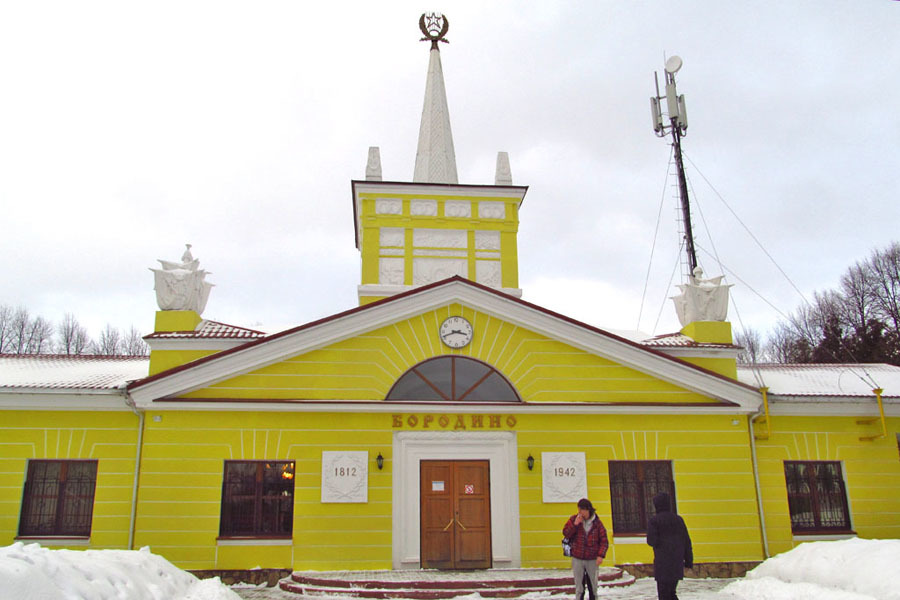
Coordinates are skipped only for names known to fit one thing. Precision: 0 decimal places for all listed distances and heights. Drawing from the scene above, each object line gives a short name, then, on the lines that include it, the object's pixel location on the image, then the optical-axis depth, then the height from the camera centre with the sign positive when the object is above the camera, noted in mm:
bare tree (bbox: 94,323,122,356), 45156 +9292
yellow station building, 13672 +871
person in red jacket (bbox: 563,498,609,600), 9445 -659
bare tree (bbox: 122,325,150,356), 46216 +9308
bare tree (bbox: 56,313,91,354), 43750 +9362
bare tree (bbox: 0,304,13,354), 40959 +9309
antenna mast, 30764 +15550
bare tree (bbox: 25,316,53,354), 42000 +9183
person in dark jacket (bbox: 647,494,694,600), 8391 -638
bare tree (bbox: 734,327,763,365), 47044 +9427
